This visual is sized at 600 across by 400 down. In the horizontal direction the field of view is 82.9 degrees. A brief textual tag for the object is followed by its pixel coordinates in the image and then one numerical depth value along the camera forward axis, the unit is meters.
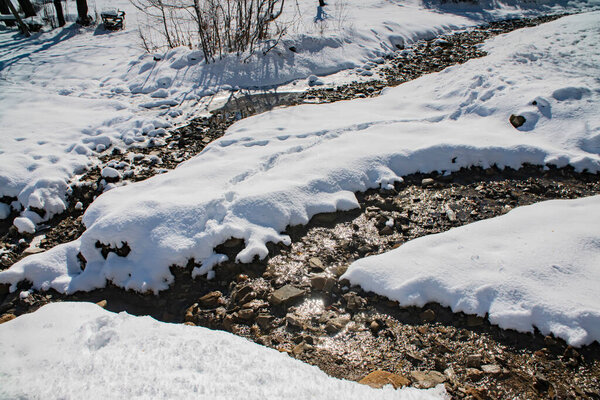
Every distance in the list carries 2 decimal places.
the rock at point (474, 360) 2.07
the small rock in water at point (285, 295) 2.58
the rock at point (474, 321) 2.30
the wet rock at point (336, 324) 2.37
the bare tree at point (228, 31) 7.46
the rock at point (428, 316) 2.39
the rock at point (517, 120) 4.46
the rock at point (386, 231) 3.21
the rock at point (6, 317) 2.61
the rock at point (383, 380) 1.91
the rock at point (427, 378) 1.94
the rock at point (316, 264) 2.87
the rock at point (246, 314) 2.50
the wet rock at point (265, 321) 2.43
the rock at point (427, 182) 3.83
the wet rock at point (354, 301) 2.52
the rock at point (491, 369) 2.02
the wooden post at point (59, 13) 11.11
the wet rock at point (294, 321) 2.41
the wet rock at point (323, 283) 2.68
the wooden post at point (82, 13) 11.38
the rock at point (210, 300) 2.66
